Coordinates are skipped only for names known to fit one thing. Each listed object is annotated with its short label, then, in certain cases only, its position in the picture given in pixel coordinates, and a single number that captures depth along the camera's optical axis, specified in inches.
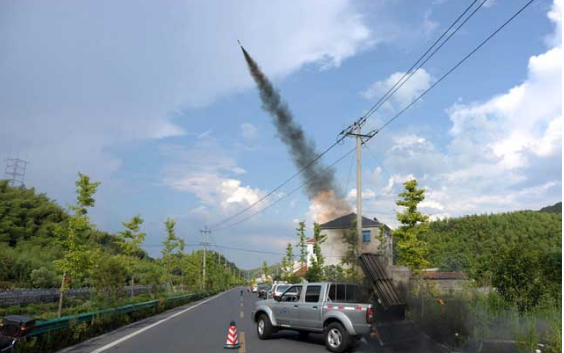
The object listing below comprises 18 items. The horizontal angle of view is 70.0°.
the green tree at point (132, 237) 1186.6
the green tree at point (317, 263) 1883.2
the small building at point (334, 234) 2403.1
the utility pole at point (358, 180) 837.6
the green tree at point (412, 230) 1051.3
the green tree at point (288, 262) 3061.0
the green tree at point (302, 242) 2578.7
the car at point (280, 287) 1404.8
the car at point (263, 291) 1882.4
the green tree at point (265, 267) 5552.2
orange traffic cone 454.9
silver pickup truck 441.1
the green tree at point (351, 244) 806.1
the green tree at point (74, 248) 737.0
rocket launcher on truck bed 432.1
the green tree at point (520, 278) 616.1
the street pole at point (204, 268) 2605.1
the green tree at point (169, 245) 1737.2
